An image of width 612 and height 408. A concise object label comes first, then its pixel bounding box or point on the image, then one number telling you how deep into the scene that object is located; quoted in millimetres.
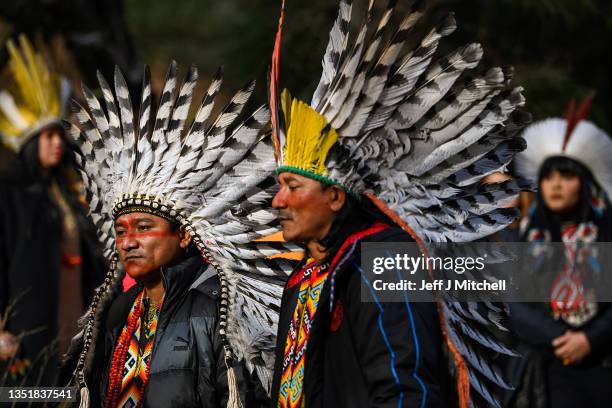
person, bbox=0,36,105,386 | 12583
